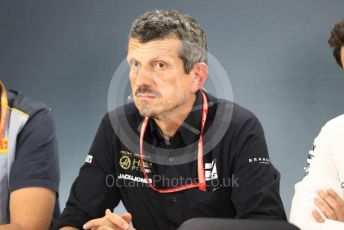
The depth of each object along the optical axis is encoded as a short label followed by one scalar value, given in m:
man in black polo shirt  3.71
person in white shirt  3.67
